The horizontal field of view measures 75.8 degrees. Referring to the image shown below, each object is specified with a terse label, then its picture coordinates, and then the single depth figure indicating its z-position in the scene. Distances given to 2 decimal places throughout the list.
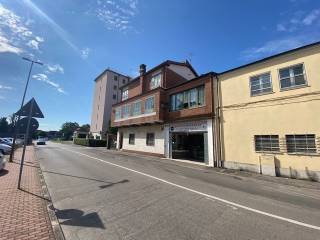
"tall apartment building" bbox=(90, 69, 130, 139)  56.69
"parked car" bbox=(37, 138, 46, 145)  52.53
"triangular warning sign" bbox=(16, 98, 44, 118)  7.91
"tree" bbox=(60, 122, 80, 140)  115.06
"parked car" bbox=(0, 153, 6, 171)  11.59
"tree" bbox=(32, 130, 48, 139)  114.22
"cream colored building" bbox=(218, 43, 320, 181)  11.99
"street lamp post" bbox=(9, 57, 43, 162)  10.98
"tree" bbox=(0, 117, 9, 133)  99.20
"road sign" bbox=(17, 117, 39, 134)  7.87
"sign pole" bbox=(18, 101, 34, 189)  7.81
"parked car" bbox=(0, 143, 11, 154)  23.33
